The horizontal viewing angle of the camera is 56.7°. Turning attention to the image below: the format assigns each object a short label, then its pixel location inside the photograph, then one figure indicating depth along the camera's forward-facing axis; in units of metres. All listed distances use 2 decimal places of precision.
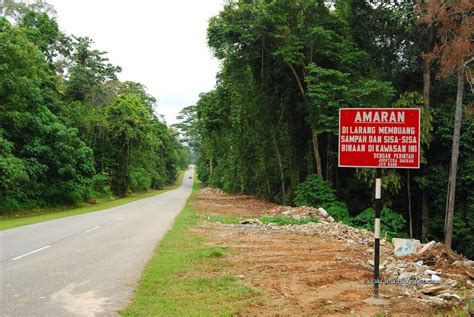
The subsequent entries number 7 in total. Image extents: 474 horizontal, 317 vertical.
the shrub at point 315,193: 24.91
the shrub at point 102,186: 42.41
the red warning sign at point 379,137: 7.44
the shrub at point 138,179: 51.34
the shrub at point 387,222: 22.48
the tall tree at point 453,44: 16.09
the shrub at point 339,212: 23.62
